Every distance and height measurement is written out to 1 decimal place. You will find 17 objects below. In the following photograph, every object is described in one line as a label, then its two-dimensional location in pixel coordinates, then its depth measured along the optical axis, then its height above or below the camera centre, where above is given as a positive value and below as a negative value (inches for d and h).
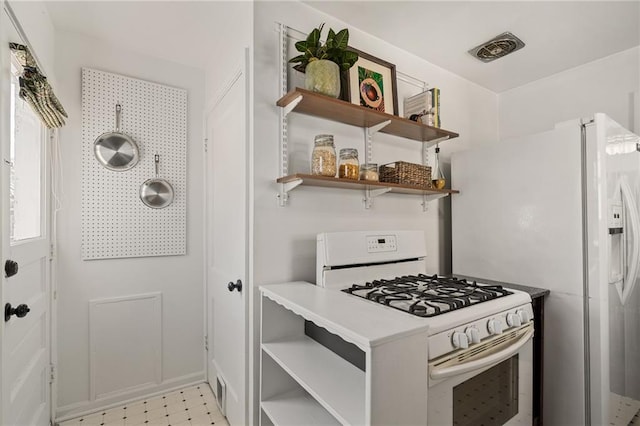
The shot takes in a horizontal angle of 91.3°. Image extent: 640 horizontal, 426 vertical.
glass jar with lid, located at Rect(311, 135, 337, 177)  61.1 +11.3
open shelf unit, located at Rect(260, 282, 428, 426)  35.2 -21.6
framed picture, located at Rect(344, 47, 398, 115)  71.2 +31.1
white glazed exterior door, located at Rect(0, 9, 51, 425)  47.2 -7.3
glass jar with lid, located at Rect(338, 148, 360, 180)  63.5 +10.1
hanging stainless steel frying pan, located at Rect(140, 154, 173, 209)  88.0 +6.6
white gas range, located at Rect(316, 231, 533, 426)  43.2 -16.1
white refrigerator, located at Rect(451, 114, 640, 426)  62.5 -8.3
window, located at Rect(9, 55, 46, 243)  54.0 +9.2
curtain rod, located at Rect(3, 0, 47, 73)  48.2 +31.4
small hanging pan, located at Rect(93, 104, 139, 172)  82.5 +17.7
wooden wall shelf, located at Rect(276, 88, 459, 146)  58.6 +21.5
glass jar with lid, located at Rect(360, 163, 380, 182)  67.2 +9.1
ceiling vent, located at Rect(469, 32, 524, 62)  79.3 +44.1
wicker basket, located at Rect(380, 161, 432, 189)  72.9 +9.6
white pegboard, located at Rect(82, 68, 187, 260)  81.6 +12.2
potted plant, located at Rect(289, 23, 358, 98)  58.7 +29.7
